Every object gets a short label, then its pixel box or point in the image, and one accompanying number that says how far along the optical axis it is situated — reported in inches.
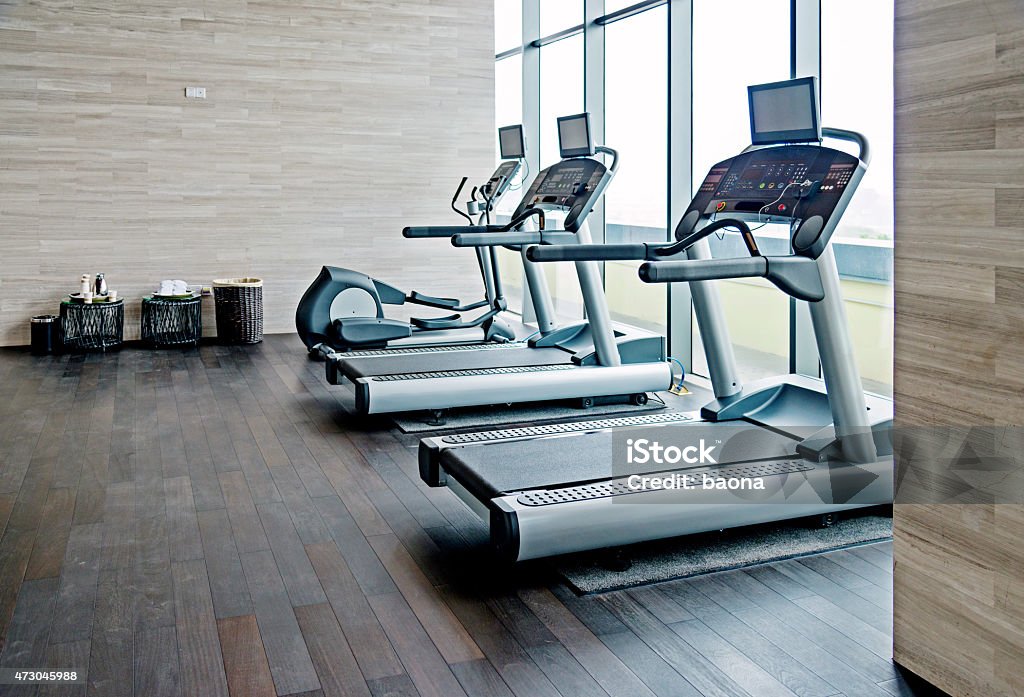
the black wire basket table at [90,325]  270.8
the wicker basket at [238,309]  285.3
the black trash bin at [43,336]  270.4
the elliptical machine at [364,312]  242.2
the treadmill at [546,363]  187.8
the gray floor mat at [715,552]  111.4
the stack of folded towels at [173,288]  282.4
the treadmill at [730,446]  112.7
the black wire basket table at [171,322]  280.2
